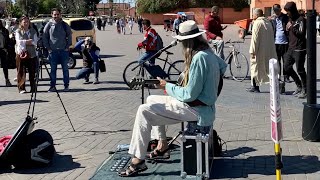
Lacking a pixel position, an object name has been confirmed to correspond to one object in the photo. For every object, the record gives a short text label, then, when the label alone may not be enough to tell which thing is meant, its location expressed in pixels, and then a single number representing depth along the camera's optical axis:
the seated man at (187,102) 5.64
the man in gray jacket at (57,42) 12.47
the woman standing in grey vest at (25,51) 12.45
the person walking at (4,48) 13.46
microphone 6.38
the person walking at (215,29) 13.82
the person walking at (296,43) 10.55
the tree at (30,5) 89.12
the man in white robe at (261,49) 11.12
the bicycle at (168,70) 12.89
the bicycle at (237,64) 14.02
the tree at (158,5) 76.50
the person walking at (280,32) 12.37
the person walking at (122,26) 52.01
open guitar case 6.24
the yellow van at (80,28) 21.66
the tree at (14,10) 79.58
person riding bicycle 12.54
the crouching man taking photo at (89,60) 13.80
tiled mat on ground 5.84
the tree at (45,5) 97.38
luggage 5.54
